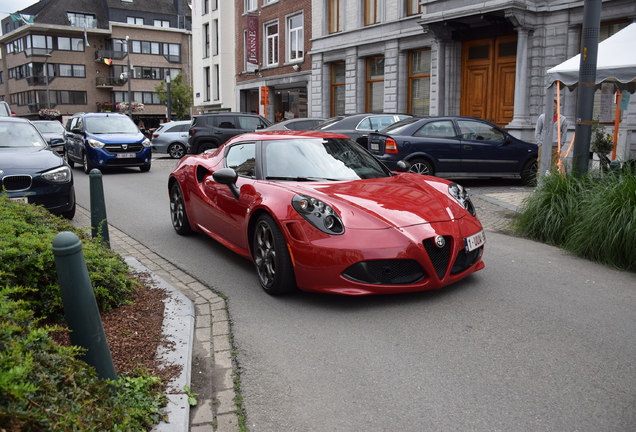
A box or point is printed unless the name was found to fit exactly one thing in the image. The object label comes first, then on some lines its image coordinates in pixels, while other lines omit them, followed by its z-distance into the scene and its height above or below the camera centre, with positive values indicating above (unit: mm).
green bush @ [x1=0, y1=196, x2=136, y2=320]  3848 -1010
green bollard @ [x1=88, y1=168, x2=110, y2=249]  6121 -845
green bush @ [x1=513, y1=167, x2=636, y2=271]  6176 -1100
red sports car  4582 -824
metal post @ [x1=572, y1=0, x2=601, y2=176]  7797 +456
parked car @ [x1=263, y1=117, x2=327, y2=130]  17328 -120
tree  49969 +1896
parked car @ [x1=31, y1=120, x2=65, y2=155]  21294 -353
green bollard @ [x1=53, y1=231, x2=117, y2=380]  2744 -883
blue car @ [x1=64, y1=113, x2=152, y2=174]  16109 -652
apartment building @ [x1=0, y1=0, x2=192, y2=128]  69312 +7587
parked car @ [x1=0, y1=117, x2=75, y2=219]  7863 -788
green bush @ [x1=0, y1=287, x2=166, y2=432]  2105 -1062
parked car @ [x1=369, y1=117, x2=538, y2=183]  12289 -600
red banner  36781 +4674
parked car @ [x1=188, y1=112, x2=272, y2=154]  20328 -317
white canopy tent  9758 +881
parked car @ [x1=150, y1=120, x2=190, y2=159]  23406 -792
